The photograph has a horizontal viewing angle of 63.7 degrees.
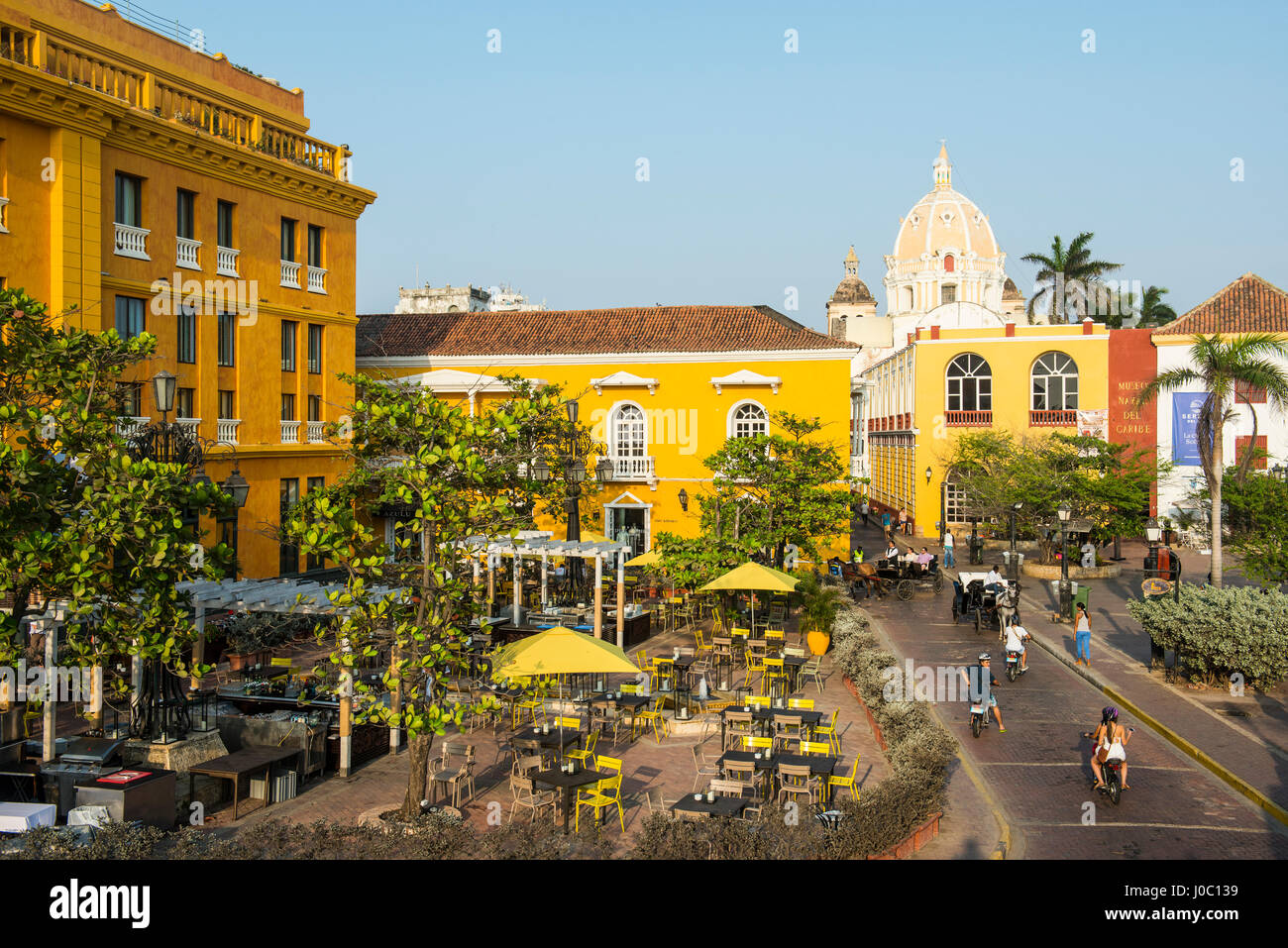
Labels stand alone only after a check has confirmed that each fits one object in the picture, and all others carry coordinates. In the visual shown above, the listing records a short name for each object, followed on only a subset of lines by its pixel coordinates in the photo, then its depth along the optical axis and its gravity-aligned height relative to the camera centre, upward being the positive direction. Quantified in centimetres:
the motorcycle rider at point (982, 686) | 1536 -307
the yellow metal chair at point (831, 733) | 1393 -334
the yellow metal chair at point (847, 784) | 1192 -345
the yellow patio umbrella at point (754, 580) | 1920 -171
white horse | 2152 -242
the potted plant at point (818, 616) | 2091 -262
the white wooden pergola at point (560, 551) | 2088 -128
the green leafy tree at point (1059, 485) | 3341 +11
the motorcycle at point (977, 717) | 1499 -332
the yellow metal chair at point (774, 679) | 1736 -329
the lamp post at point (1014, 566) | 2768 -213
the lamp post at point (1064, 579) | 2539 -221
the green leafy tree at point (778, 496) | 2480 -17
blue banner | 4150 +246
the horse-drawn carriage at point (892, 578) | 2939 -258
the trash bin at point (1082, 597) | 2084 -228
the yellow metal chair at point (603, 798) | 1124 -339
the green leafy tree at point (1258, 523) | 1995 -92
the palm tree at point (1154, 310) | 6519 +1118
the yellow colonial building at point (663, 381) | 3189 +339
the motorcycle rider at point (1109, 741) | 1205 -296
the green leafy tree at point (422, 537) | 1030 -48
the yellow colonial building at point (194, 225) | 1975 +587
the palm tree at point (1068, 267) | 5656 +1212
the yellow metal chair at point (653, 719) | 1512 -345
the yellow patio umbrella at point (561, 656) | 1286 -213
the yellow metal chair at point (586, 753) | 1224 -321
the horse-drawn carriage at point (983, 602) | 2188 -261
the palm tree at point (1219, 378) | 2223 +240
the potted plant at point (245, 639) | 1856 -279
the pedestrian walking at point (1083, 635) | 1981 -282
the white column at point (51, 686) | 1203 -226
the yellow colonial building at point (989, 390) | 4253 +412
